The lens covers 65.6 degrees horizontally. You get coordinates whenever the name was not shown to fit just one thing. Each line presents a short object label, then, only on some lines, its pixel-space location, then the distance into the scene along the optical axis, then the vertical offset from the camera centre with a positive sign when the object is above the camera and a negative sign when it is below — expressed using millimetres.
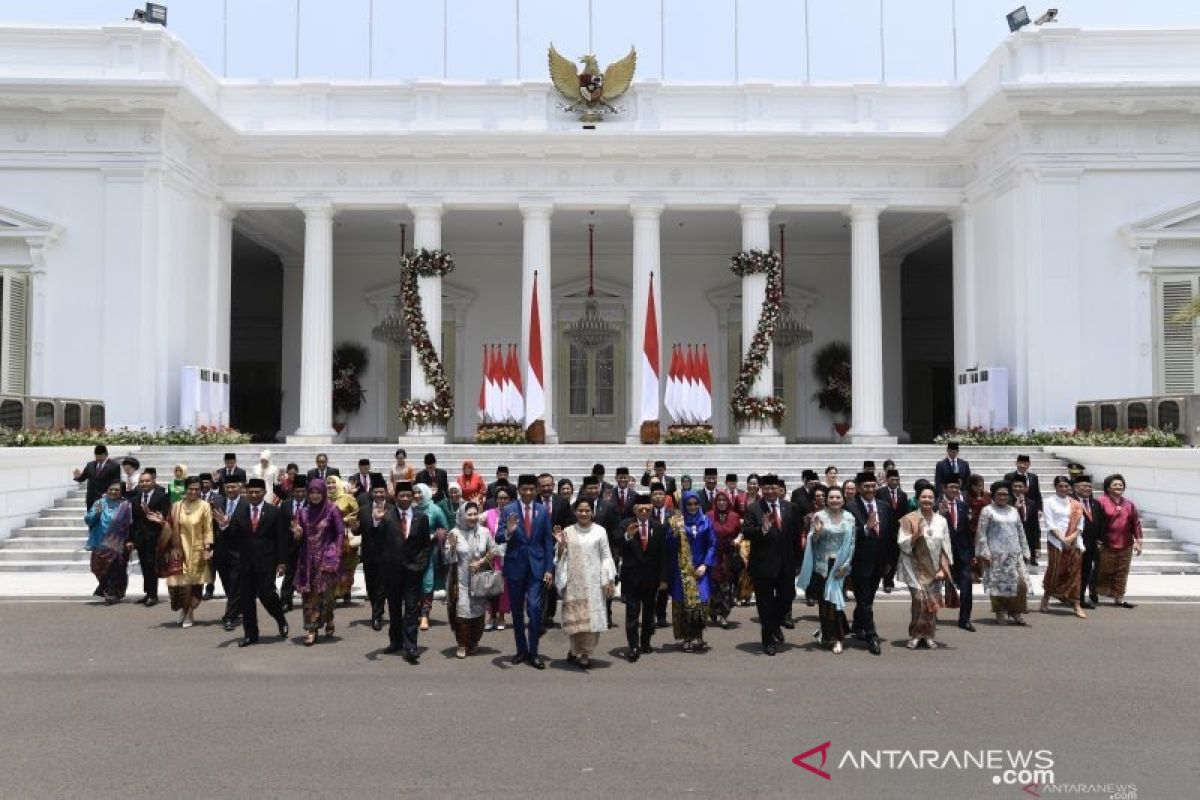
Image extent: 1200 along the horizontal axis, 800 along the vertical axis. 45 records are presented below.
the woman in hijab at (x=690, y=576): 8180 -1371
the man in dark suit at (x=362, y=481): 11502 -741
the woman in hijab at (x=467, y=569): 7914 -1243
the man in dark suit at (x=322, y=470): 11195 -581
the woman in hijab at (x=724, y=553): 9461 -1341
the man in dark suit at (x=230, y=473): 9688 -564
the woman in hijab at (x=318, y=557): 8547 -1231
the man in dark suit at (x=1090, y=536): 10409 -1295
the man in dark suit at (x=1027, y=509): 11031 -1072
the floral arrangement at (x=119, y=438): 15375 -238
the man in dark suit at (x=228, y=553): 9031 -1261
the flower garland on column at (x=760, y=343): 20969 +1797
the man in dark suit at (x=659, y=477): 10866 -669
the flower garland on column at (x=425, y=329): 20969 +2152
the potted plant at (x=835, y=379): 26094 +1212
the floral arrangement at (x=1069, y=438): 15547 -340
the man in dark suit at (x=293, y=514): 8695 -840
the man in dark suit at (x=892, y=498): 9804 -857
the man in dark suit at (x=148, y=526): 10664 -1166
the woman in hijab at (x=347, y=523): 9719 -1051
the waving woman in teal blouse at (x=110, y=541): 10484 -1315
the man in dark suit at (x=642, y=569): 8109 -1287
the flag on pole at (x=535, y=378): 20172 +978
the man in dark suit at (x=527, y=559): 7879 -1192
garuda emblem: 21000 +7769
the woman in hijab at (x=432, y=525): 8375 -954
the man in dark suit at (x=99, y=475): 12062 -656
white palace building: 18578 +4906
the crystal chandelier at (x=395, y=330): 22297 +2291
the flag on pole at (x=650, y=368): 20000 +1177
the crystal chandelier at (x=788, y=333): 22406 +2173
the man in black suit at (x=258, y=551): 8477 -1179
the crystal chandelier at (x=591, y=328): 23422 +2419
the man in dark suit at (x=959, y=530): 9562 -1156
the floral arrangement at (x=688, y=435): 20016 -277
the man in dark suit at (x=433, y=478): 11742 -697
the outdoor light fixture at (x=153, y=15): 19047 +8429
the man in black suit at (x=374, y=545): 8367 -1096
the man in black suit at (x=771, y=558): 8117 -1203
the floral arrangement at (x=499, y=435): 19922 -259
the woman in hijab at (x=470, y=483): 11383 -764
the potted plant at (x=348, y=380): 26031 +1244
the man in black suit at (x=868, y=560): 8336 -1260
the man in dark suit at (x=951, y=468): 12711 -648
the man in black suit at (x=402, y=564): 8086 -1232
